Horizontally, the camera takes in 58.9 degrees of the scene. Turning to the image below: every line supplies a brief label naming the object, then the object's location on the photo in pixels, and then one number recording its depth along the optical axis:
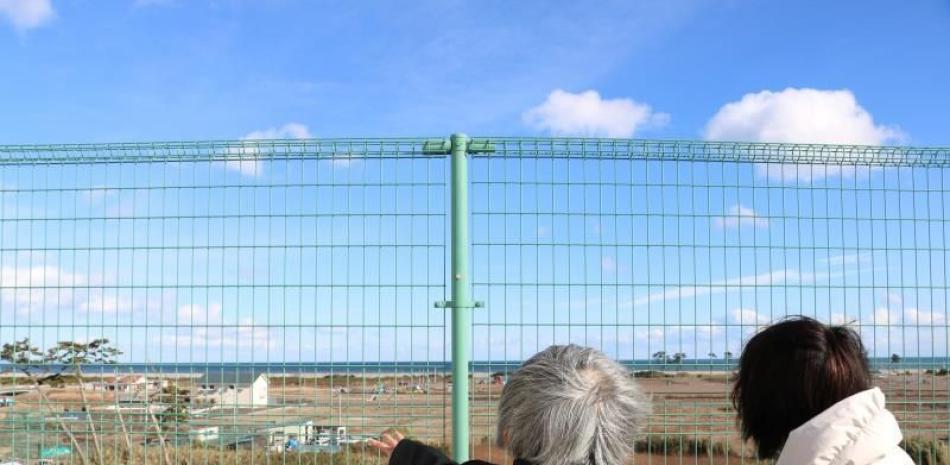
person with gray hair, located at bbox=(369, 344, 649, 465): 1.73
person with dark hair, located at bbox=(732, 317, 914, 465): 1.70
